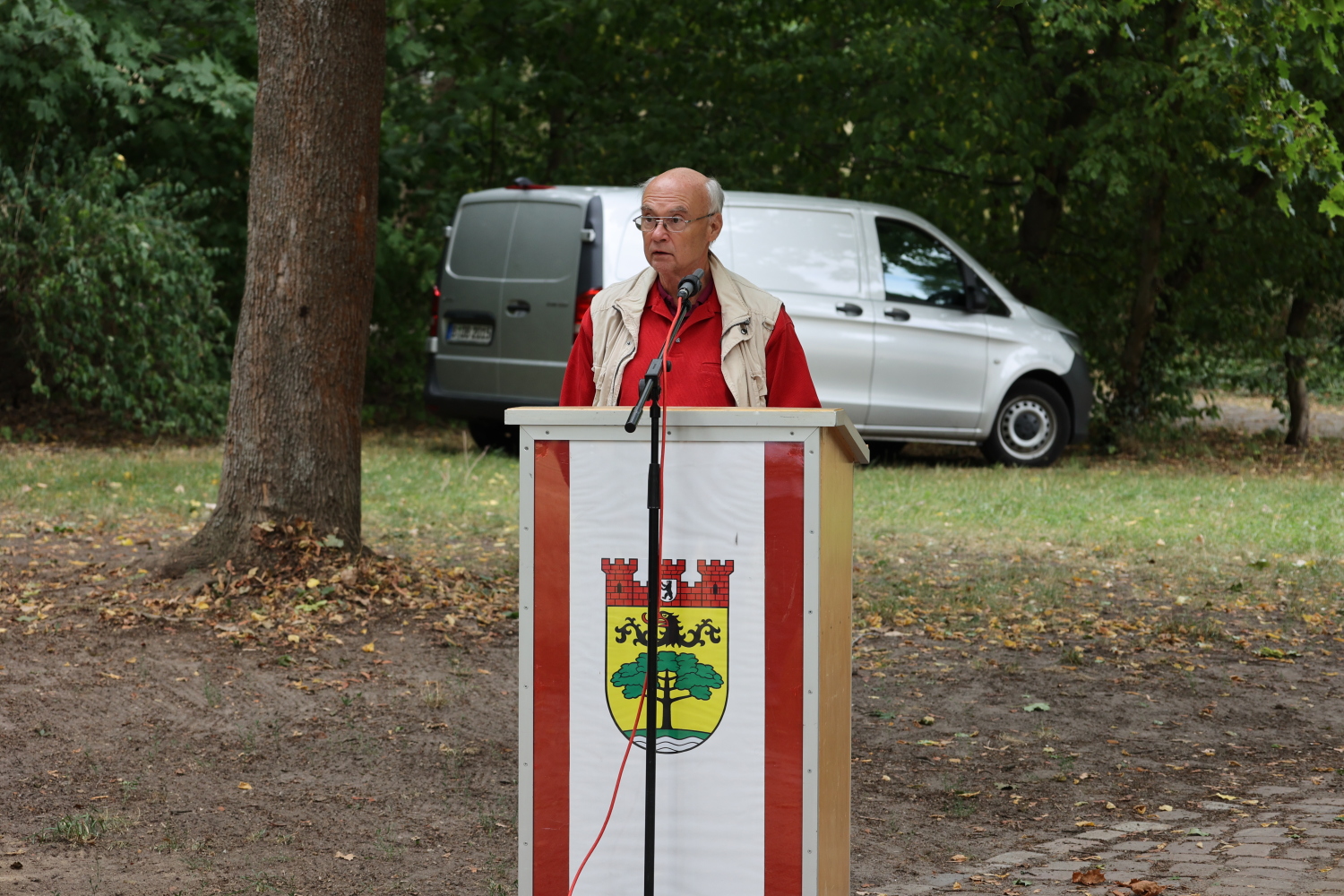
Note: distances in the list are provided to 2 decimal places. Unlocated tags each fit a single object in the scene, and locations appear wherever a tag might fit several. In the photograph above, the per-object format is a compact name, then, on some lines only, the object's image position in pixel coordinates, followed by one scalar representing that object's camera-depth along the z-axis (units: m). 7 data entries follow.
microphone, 5.80
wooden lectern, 5.57
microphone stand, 5.40
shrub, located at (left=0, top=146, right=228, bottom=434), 25.77
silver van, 24.53
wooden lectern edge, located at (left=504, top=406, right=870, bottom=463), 5.50
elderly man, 6.55
